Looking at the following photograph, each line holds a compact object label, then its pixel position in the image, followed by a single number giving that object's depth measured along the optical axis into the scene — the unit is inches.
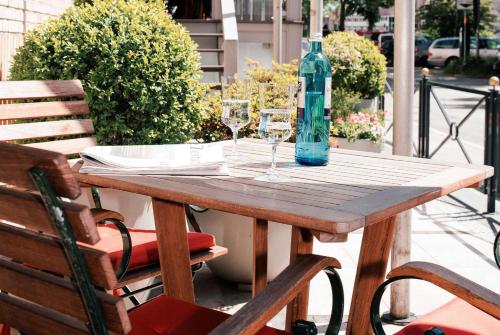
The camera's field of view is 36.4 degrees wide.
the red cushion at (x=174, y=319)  84.6
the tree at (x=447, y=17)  1685.5
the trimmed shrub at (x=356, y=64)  363.3
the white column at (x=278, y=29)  396.2
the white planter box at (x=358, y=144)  291.1
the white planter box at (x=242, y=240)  155.7
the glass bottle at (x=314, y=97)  101.7
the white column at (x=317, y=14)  263.3
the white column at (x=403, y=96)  140.2
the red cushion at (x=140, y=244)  112.6
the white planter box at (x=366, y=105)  391.0
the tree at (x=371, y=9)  1793.8
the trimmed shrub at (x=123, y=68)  166.1
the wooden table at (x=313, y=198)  78.7
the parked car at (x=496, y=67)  1131.9
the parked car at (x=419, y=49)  1493.6
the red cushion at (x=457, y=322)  84.0
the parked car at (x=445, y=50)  1405.0
